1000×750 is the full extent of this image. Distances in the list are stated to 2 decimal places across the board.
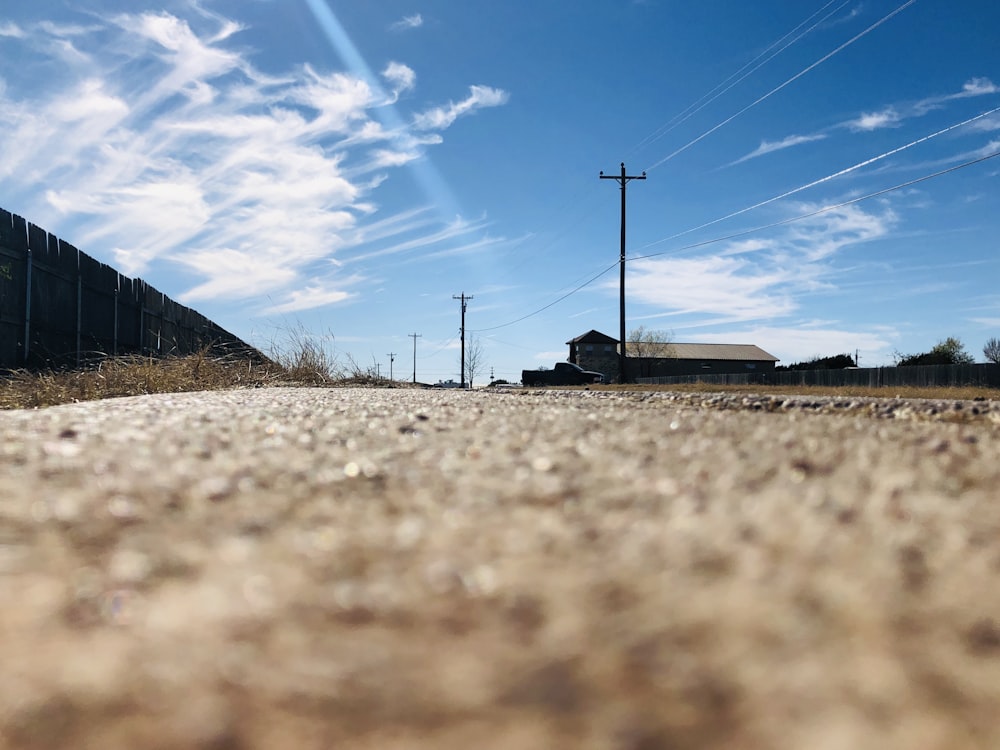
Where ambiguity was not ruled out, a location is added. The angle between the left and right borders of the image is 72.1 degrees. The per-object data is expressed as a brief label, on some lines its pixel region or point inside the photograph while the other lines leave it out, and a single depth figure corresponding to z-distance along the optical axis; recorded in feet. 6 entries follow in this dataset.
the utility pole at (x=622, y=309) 83.82
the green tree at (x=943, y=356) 144.46
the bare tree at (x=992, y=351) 173.99
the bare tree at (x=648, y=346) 214.90
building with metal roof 208.64
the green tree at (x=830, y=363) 182.50
